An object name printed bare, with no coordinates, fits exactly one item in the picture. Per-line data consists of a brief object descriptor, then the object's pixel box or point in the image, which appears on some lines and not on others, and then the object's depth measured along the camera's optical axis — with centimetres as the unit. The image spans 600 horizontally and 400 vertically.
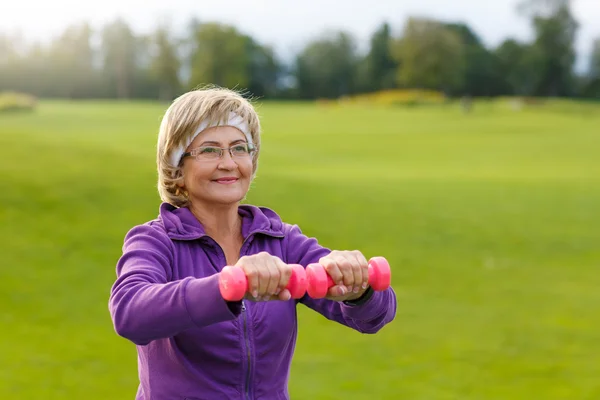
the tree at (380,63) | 7025
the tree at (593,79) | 6781
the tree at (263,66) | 6625
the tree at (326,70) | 6762
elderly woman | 226
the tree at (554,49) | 6706
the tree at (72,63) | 5903
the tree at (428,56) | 6731
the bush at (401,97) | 6150
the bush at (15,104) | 3784
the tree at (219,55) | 6175
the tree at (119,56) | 6350
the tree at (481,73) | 6800
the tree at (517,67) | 6681
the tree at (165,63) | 6406
